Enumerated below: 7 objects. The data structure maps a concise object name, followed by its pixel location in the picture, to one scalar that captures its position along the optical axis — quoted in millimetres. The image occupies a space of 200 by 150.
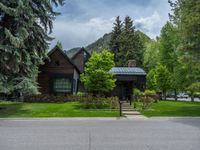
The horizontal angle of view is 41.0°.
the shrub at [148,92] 30638
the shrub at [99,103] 22516
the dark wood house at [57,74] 32250
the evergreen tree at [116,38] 64494
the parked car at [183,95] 70544
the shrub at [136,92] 30597
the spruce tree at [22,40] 20594
